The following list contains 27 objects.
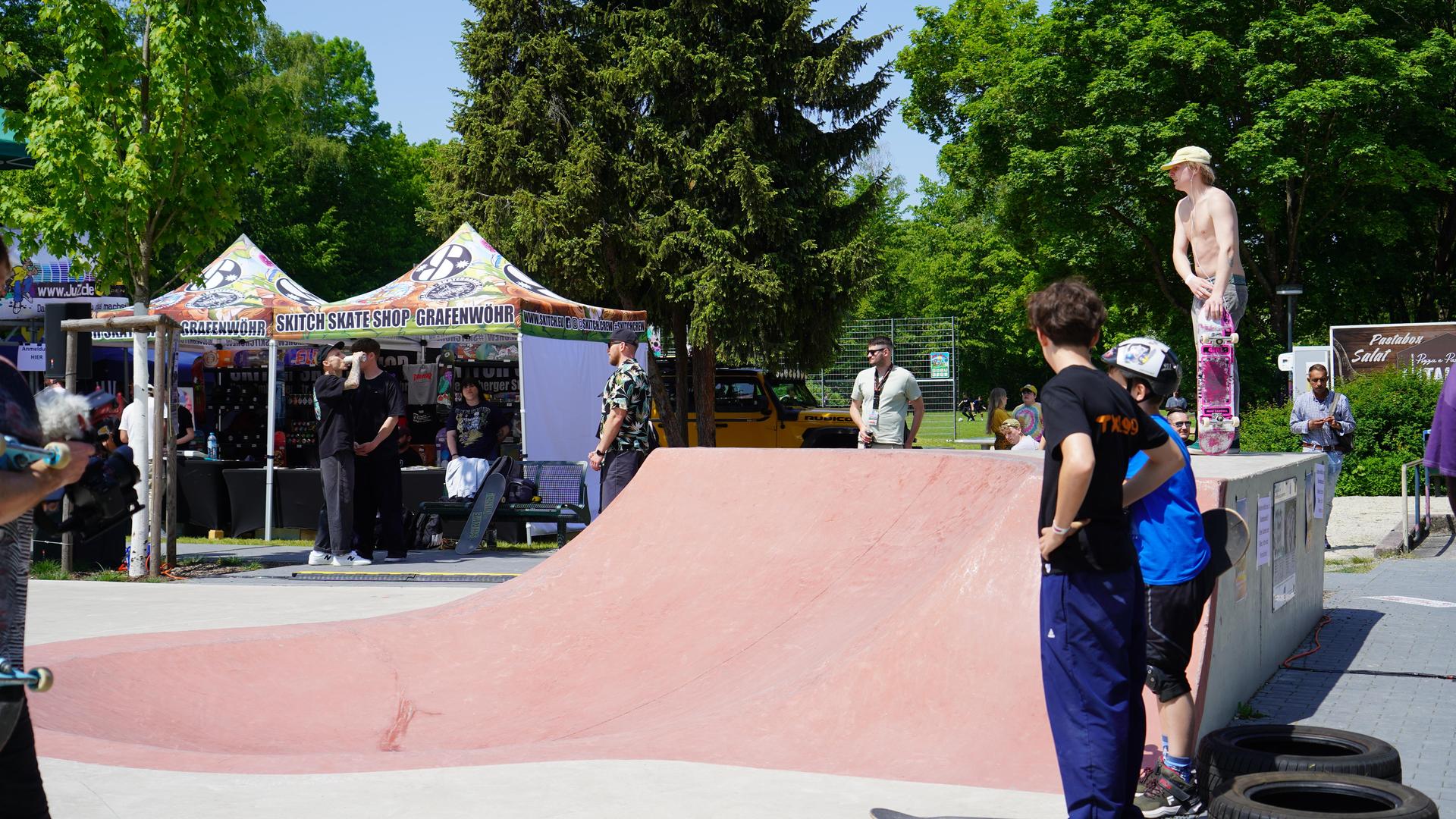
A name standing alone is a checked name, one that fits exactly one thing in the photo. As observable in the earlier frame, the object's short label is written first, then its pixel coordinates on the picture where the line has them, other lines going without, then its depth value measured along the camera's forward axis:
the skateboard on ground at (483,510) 12.89
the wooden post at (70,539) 10.87
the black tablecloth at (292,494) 14.16
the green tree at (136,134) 10.87
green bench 13.12
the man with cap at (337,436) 11.18
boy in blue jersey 3.92
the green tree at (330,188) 42.56
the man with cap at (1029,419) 12.08
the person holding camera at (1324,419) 12.06
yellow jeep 21.14
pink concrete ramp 4.88
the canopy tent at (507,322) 13.68
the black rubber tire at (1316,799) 3.68
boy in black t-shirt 3.29
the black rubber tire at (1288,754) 4.22
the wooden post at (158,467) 10.68
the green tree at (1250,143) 25.59
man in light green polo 10.48
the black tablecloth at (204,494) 15.07
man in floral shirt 9.47
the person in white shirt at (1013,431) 12.53
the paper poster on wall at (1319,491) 7.84
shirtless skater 7.61
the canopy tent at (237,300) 14.56
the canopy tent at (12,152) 11.80
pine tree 26.25
